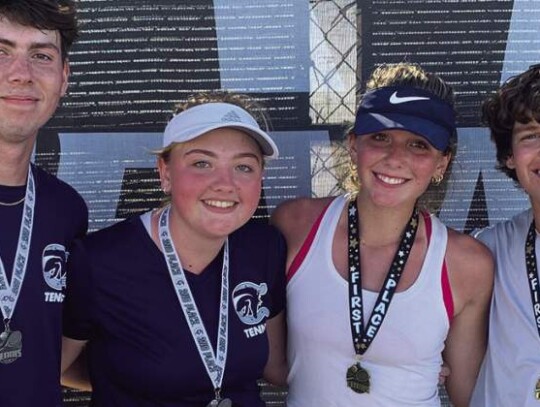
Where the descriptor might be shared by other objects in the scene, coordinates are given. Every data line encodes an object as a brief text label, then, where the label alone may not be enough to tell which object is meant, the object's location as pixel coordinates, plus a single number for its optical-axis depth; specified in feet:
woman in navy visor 8.17
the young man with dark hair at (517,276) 8.10
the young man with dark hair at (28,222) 7.36
